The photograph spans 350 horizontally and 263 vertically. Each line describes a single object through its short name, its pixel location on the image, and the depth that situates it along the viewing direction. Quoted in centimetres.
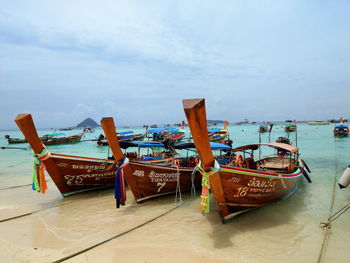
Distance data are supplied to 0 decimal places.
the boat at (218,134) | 3324
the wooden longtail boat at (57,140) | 3566
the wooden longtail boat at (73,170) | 763
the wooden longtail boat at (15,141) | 3909
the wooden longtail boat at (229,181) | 476
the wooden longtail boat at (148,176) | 677
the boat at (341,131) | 3350
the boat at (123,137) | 2963
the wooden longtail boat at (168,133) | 2499
